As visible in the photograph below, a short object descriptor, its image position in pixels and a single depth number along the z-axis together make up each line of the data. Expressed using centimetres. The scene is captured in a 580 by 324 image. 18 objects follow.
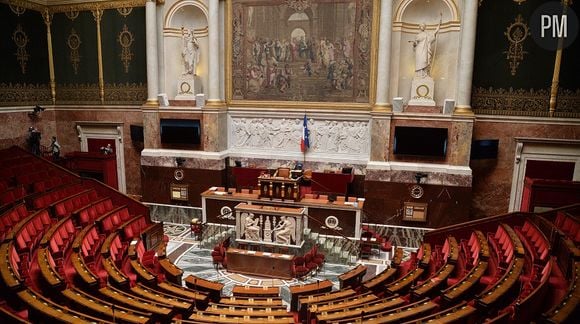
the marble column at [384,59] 1217
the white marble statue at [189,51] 1402
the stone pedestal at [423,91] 1237
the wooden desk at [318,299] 660
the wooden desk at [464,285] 593
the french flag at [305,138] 1326
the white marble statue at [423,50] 1219
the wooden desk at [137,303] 561
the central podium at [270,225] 1001
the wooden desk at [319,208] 1095
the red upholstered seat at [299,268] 896
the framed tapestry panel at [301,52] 1285
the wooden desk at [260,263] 905
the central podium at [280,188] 1128
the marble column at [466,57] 1159
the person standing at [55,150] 1462
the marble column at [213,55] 1344
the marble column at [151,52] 1392
